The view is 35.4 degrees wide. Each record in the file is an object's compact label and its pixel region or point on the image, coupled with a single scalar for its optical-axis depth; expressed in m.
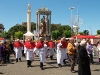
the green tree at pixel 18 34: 71.61
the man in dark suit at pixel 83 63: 5.66
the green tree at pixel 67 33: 72.21
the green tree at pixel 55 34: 72.48
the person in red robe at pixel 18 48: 13.38
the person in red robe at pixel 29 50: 10.82
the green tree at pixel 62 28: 79.27
